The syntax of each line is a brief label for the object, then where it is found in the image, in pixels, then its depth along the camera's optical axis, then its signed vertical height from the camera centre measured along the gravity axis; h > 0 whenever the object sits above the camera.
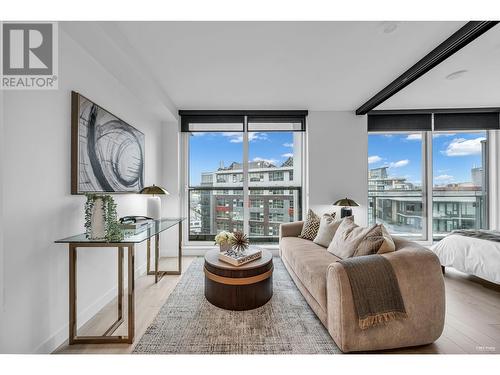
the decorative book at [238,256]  2.26 -0.71
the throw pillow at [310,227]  3.34 -0.59
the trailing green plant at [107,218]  1.79 -0.25
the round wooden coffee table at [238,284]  2.19 -0.95
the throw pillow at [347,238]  2.21 -0.53
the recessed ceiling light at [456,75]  2.74 +1.42
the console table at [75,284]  1.72 -0.74
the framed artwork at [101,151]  1.89 +0.37
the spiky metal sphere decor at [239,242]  2.48 -0.60
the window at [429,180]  4.26 +0.14
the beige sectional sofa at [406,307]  1.58 -0.86
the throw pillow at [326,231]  2.96 -0.57
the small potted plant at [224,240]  2.55 -0.59
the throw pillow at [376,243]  1.96 -0.48
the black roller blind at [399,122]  4.13 +1.21
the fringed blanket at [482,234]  2.64 -0.57
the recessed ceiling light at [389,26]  1.89 +1.37
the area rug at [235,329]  1.72 -1.20
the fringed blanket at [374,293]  1.55 -0.73
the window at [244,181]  4.25 +0.14
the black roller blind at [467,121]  4.05 +1.22
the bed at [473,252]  2.49 -0.77
